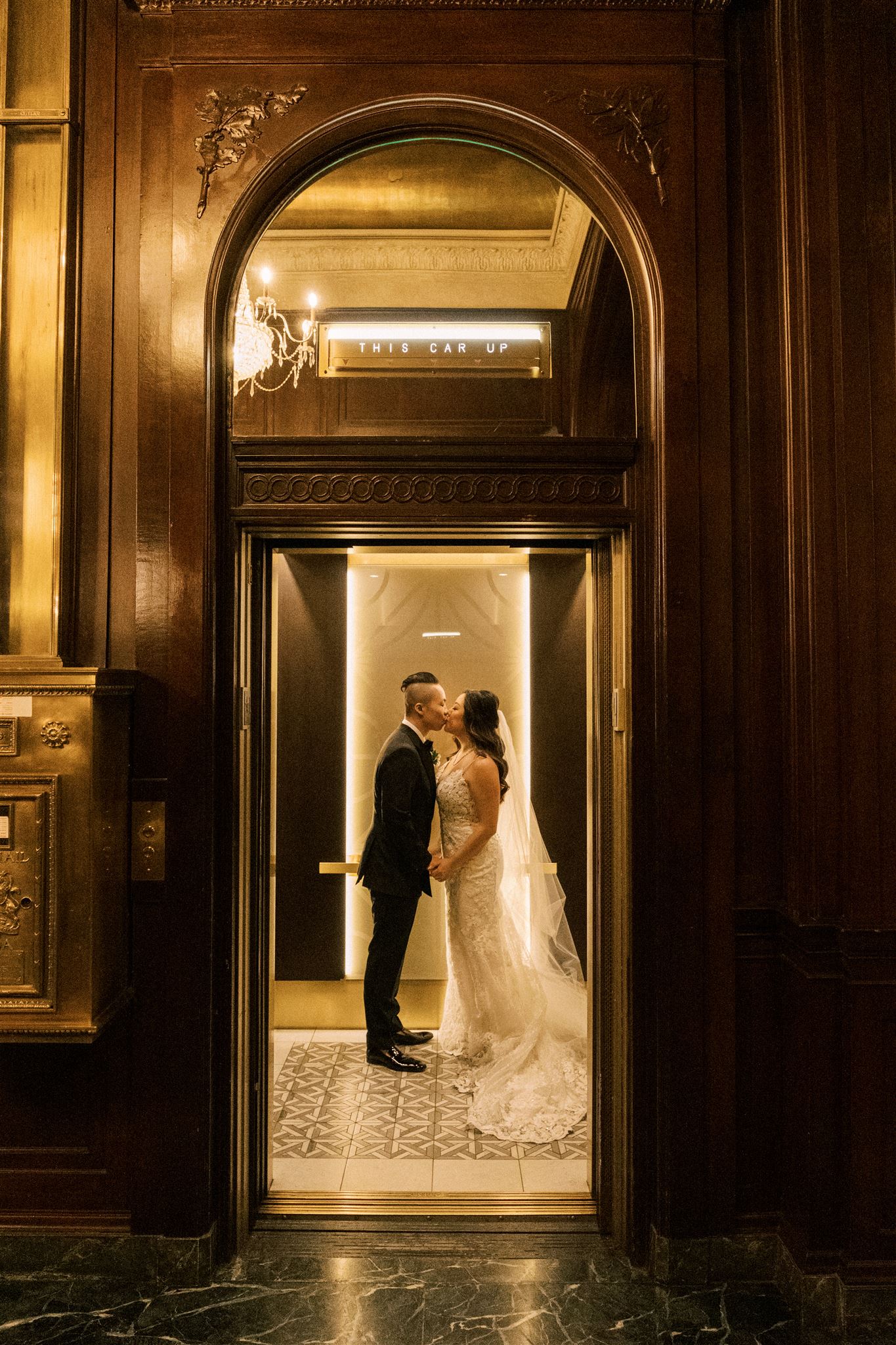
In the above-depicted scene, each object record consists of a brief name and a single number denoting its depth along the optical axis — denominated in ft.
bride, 13.35
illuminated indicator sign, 9.96
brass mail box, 8.04
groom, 14.10
